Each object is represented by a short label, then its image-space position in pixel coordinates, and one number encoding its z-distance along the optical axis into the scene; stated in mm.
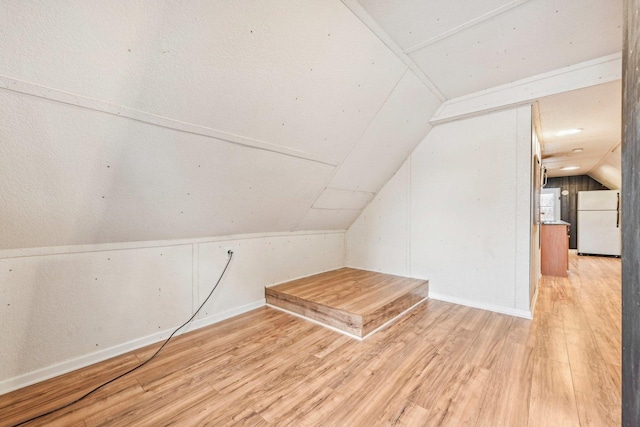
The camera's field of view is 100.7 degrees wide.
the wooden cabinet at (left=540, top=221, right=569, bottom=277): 4262
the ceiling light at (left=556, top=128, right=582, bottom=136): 3205
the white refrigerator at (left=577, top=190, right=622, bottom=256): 5992
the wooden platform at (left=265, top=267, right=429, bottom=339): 2273
